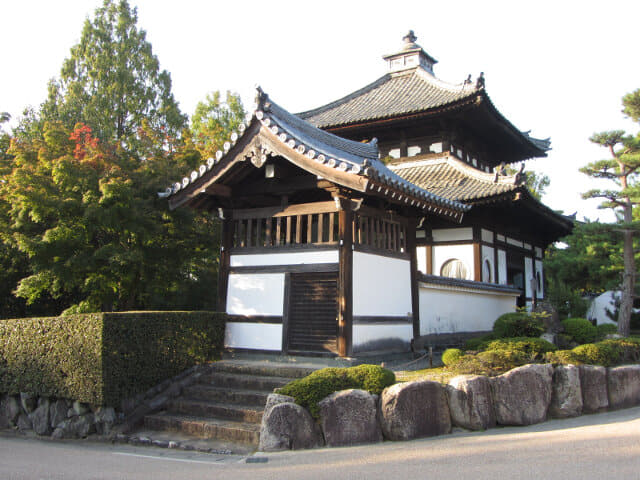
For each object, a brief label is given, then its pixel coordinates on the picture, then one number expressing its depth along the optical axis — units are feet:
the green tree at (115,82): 104.27
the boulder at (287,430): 23.84
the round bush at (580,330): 47.78
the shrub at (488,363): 28.91
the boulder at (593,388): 30.40
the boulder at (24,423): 33.53
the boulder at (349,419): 24.13
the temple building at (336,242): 34.76
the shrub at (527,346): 35.24
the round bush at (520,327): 43.47
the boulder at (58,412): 31.53
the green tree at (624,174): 53.62
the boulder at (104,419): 29.40
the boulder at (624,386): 31.86
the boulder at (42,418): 32.17
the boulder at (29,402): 33.43
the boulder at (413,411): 24.50
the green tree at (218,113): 108.37
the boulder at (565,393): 28.99
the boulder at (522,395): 27.07
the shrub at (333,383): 24.71
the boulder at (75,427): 30.04
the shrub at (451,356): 32.58
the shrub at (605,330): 49.72
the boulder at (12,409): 34.50
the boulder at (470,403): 25.96
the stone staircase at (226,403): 27.04
